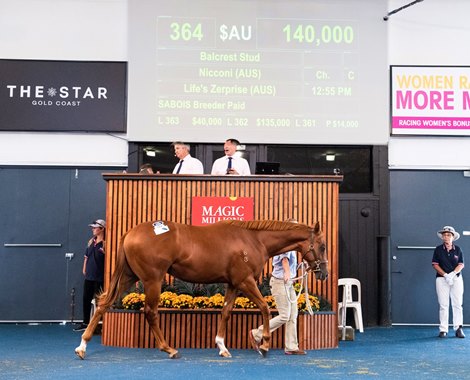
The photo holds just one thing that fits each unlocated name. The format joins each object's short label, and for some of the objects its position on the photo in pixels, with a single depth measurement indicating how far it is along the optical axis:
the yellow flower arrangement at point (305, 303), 9.26
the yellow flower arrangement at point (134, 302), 9.27
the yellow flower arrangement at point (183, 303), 9.22
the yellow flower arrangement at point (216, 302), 9.29
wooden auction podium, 10.03
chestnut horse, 8.23
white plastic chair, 11.91
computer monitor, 10.44
